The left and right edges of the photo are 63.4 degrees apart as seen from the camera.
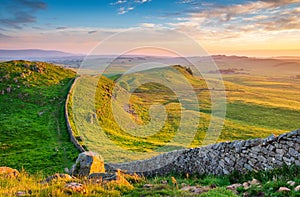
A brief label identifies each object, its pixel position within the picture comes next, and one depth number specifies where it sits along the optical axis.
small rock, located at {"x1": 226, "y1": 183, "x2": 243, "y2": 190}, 7.40
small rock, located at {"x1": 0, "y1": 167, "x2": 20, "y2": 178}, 9.19
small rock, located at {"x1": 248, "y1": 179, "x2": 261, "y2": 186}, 7.42
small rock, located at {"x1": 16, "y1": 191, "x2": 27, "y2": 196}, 6.16
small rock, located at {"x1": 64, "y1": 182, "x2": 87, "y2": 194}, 6.41
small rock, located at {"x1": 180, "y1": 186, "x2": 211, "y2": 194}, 7.40
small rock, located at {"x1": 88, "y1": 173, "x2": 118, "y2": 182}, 8.53
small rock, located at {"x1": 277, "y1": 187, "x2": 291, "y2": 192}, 6.12
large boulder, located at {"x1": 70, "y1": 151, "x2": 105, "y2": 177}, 11.41
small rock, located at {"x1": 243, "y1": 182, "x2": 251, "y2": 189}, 7.23
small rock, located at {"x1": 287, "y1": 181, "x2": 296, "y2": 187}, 6.36
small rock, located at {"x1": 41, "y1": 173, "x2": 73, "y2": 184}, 7.99
